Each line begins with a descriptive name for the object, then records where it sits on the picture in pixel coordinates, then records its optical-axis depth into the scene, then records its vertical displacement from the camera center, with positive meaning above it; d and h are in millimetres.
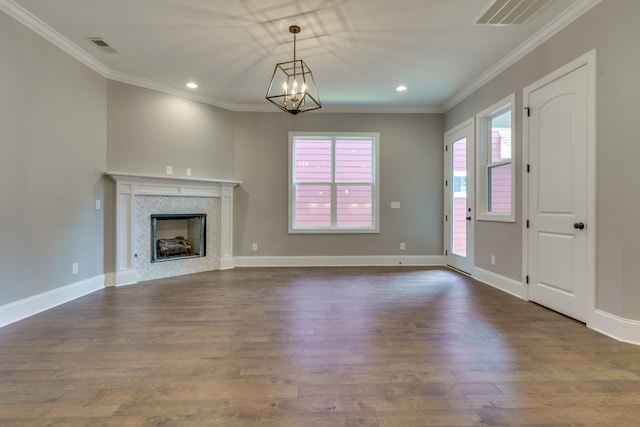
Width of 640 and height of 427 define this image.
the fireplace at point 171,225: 4148 -233
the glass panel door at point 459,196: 4598 +260
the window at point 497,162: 3707 +666
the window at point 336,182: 5512 +540
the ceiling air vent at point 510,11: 2607 +1852
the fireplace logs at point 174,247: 4742 -597
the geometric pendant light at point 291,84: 2889 +1877
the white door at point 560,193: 2682 +189
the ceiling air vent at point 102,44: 3270 +1894
